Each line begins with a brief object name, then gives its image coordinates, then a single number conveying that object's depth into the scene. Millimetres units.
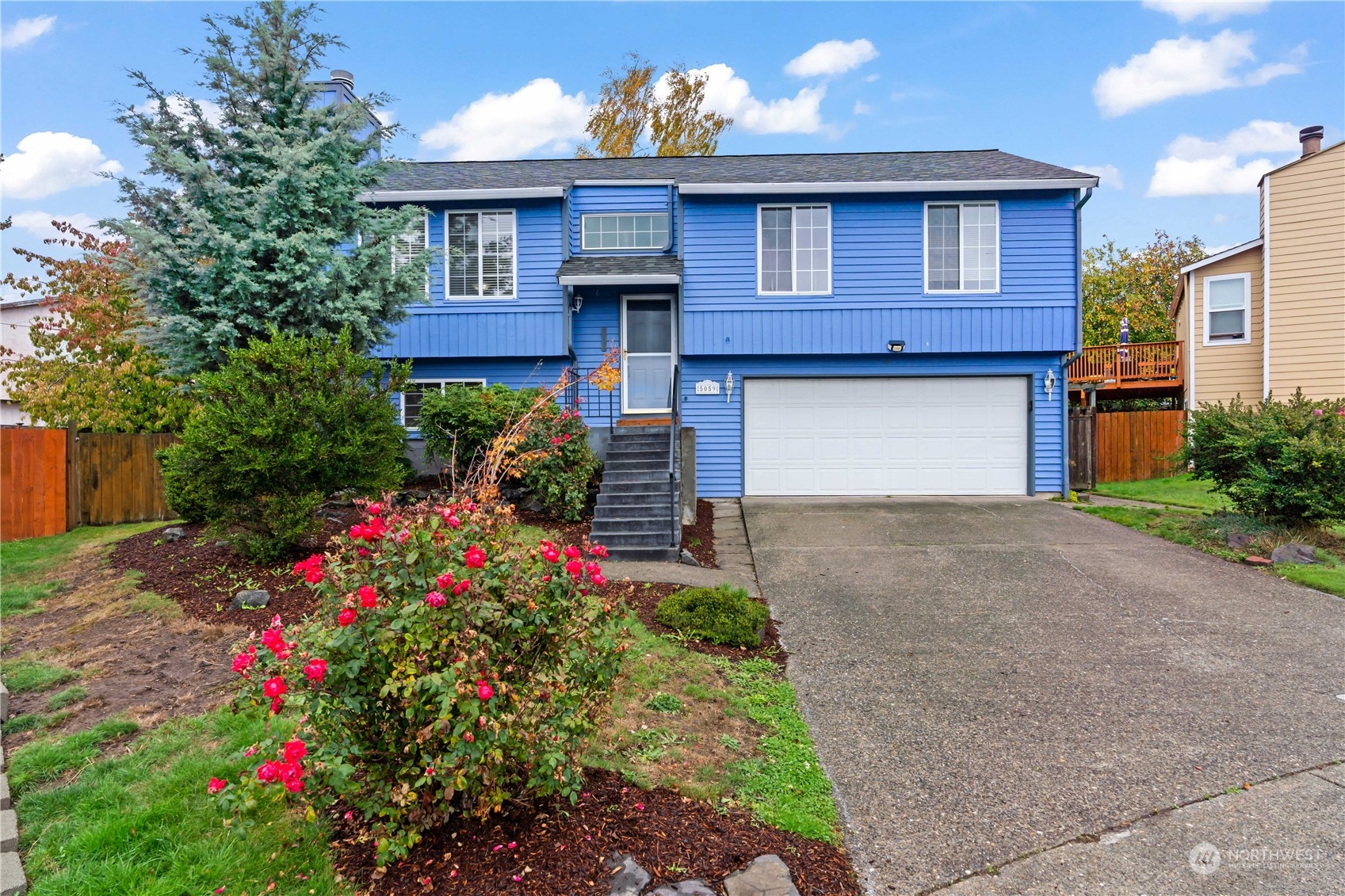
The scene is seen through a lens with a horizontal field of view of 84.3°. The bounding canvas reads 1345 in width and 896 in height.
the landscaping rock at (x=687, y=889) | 2750
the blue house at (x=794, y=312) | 12484
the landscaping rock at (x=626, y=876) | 2756
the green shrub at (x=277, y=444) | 6641
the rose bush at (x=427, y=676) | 2572
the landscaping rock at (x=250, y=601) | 6066
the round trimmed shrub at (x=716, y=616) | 5727
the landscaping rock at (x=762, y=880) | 2799
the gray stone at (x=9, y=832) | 3086
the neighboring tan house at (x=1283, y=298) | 15141
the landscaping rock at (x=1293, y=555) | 8344
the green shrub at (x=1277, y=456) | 8695
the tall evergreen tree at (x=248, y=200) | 8062
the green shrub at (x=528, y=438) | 9562
